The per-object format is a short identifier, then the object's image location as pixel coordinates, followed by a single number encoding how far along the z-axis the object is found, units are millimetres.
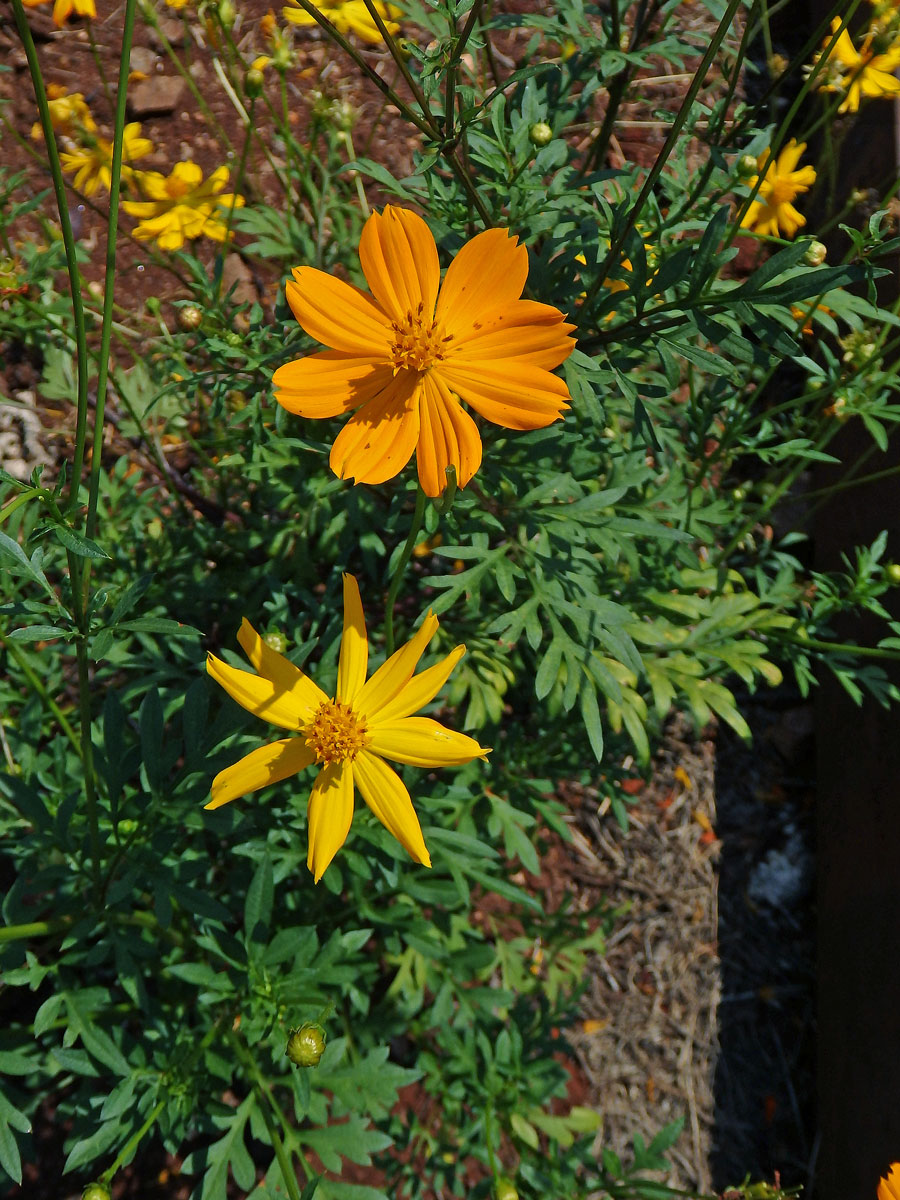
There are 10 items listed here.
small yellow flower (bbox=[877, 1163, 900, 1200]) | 324
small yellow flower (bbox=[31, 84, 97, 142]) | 410
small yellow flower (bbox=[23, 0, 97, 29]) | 411
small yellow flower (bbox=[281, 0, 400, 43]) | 393
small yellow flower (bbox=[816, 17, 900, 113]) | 369
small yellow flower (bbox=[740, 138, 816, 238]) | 414
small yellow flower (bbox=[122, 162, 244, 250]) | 408
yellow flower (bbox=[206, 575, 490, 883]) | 320
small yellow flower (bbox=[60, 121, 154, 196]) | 432
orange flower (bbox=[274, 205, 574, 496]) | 320
